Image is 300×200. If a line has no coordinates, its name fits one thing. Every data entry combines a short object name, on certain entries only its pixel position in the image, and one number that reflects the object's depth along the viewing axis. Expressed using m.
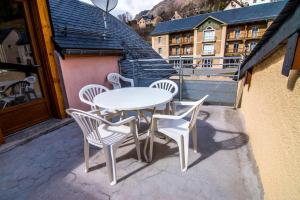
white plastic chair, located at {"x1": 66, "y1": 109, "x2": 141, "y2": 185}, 1.55
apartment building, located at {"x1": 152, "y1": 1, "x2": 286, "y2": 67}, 18.74
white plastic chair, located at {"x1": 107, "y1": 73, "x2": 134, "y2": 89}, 4.23
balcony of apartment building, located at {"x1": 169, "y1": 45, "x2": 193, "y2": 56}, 23.46
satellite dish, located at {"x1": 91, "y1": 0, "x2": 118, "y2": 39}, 3.74
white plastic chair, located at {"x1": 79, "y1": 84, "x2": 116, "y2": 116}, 2.26
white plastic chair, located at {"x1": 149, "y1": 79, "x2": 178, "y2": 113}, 2.97
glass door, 2.64
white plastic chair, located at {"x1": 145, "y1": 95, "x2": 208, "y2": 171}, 1.78
